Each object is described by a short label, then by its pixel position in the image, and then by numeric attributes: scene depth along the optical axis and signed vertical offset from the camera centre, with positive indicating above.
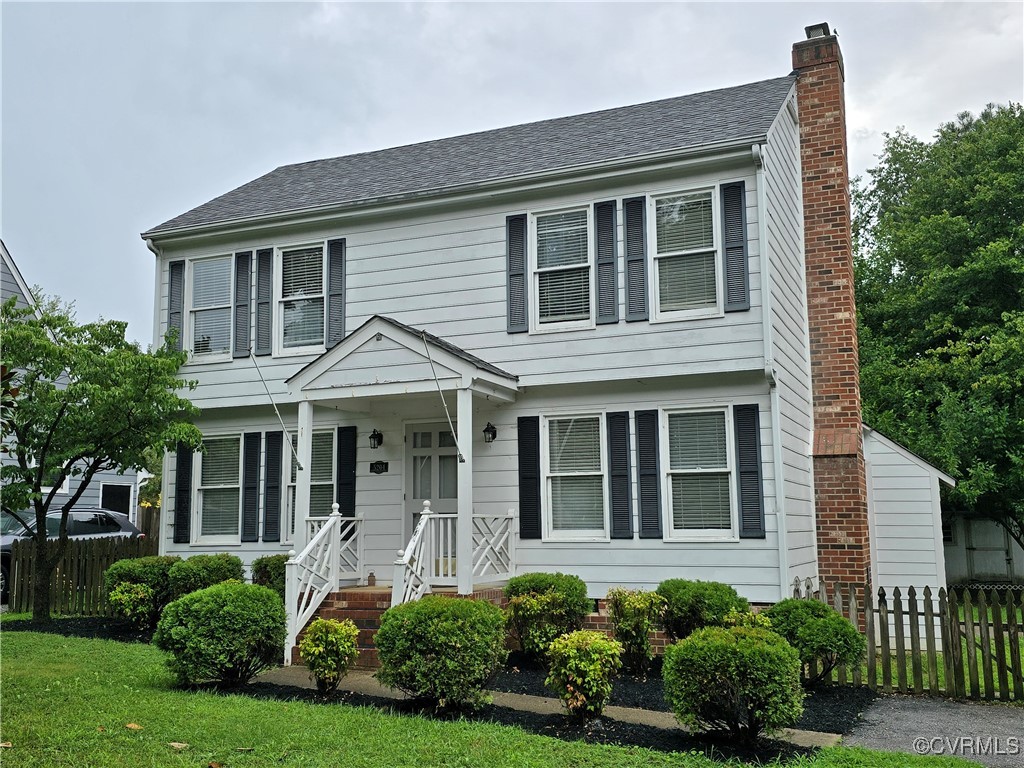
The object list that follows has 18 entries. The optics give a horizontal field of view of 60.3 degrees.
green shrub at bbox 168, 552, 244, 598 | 11.87 -0.83
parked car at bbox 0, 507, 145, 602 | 17.23 -0.24
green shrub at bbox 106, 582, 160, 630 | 11.90 -1.21
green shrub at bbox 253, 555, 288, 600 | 11.68 -0.81
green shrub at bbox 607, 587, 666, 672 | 9.46 -1.24
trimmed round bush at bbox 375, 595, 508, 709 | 7.50 -1.22
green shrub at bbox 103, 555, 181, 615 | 12.16 -0.87
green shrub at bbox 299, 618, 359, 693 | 8.12 -1.29
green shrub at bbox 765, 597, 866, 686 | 8.54 -1.25
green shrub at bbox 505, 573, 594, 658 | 9.79 -1.13
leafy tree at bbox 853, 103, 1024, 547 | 18.59 +4.71
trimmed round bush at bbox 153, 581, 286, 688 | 8.23 -1.16
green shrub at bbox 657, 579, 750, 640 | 9.58 -1.07
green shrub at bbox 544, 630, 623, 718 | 7.08 -1.31
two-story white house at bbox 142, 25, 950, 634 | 10.71 +2.02
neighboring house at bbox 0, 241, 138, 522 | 22.69 +0.78
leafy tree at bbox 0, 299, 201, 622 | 12.45 +1.52
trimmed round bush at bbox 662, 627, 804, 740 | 6.46 -1.30
